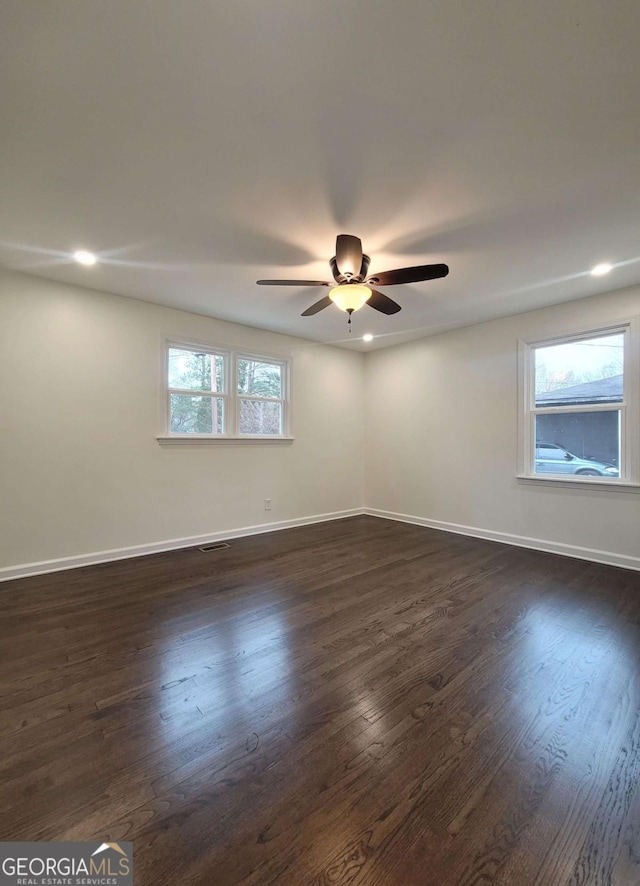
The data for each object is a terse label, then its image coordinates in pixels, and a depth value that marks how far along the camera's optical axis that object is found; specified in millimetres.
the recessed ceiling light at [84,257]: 2930
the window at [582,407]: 3572
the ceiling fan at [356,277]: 2396
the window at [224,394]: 4219
